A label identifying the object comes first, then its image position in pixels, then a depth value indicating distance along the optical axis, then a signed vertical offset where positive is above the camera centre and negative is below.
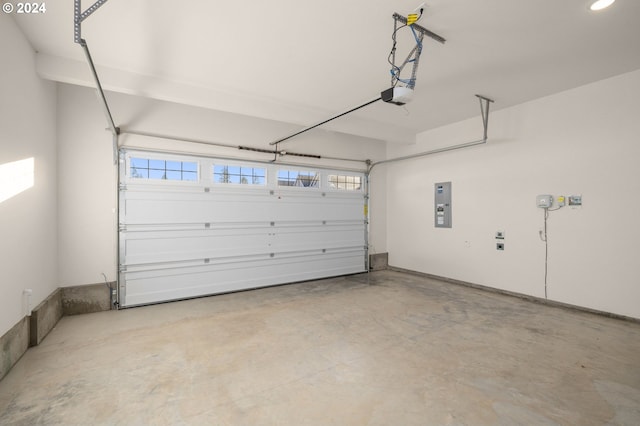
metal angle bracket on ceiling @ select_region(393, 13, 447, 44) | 2.47 +1.71
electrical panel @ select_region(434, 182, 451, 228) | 5.64 +0.15
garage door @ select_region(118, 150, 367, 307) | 4.23 -0.21
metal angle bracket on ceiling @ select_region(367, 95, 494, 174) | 4.46 +1.28
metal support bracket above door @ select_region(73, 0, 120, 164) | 1.85 +1.32
